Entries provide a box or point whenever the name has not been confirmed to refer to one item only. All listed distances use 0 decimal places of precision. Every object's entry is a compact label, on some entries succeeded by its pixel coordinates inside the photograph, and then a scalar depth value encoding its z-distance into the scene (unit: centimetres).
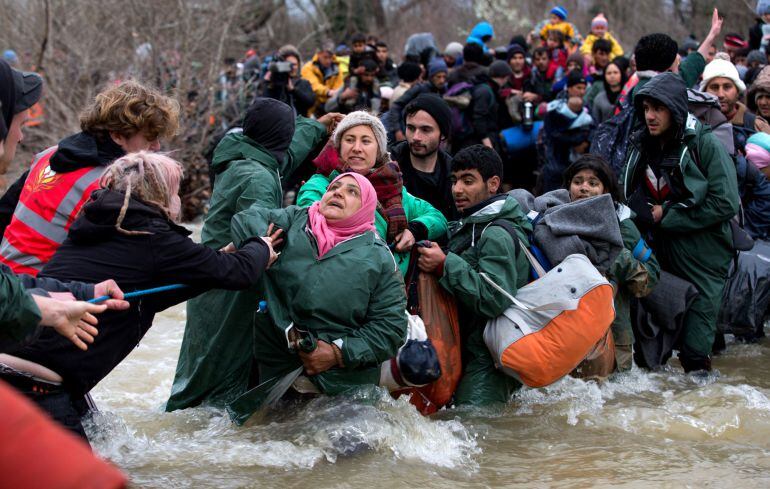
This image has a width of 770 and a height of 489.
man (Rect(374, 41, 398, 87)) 1229
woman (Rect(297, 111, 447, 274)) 526
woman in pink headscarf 462
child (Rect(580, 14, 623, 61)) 1380
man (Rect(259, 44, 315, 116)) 1115
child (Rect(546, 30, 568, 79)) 1222
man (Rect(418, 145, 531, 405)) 517
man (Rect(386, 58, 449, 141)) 937
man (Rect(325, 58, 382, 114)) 1162
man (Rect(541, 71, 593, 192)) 988
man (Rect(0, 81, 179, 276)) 446
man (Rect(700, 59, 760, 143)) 720
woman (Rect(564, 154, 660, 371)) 589
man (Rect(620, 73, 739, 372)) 603
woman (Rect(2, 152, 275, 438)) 388
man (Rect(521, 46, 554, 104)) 1184
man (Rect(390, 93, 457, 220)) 611
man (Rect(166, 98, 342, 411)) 521
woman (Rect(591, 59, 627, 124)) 1004
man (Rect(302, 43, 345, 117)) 1386
